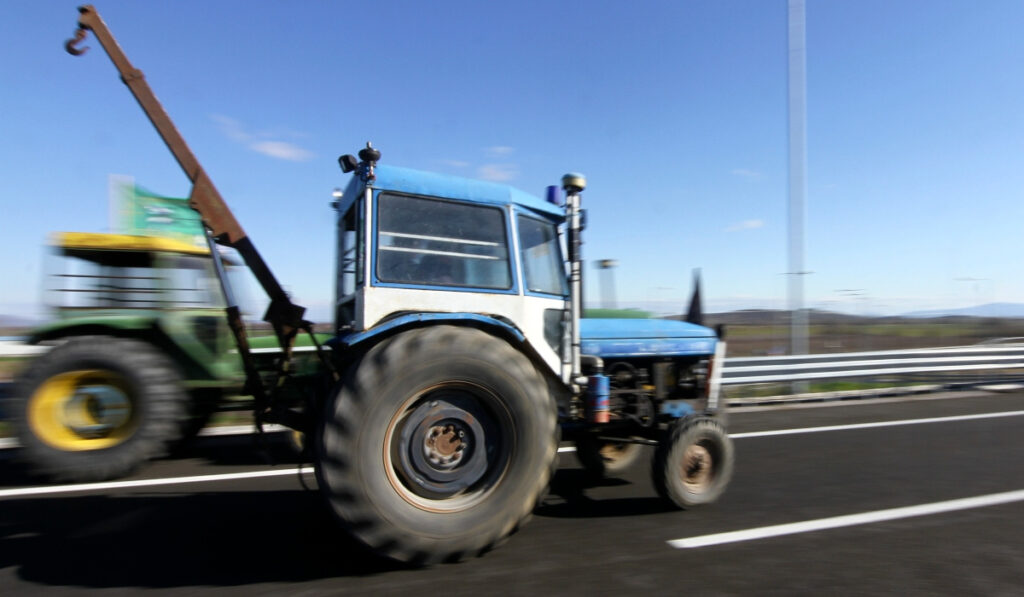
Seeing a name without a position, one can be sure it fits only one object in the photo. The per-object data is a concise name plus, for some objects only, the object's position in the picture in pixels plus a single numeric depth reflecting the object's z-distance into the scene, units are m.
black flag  4.81
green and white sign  5.82
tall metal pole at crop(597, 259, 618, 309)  6.02
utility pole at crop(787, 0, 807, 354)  9.88
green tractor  4.84
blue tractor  2.83
